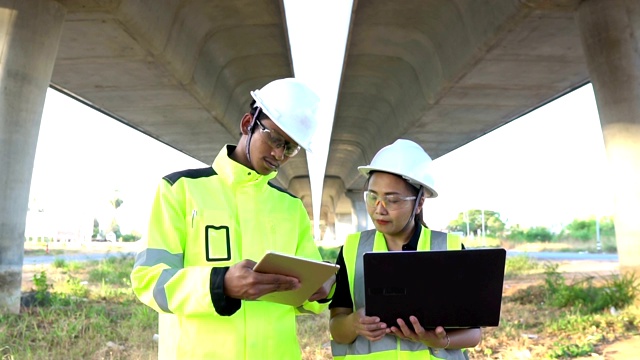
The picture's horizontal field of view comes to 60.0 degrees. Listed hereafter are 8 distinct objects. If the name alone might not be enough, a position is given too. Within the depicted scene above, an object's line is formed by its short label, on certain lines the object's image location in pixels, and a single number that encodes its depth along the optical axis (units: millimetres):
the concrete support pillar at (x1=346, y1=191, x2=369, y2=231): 42281
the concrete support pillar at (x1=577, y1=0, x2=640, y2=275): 8531
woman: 2455
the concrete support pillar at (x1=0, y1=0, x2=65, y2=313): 8211
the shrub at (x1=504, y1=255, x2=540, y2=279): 16569
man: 1915
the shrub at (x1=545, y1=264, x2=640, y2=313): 8297
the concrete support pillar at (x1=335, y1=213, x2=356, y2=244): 65406
